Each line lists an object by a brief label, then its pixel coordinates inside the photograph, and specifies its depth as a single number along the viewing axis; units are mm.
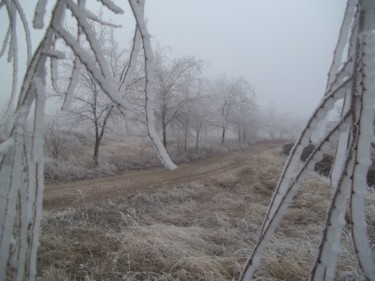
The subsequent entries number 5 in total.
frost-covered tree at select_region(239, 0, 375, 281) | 568
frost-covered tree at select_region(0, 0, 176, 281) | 719
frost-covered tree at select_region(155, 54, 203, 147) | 20531
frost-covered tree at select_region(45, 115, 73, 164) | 13648
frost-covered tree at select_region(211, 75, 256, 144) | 36191
